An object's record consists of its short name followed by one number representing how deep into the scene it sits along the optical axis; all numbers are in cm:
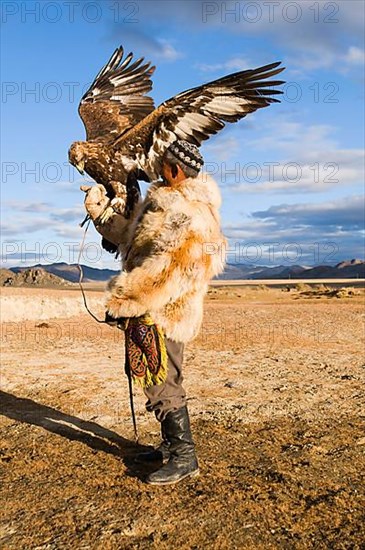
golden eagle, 459
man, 372
